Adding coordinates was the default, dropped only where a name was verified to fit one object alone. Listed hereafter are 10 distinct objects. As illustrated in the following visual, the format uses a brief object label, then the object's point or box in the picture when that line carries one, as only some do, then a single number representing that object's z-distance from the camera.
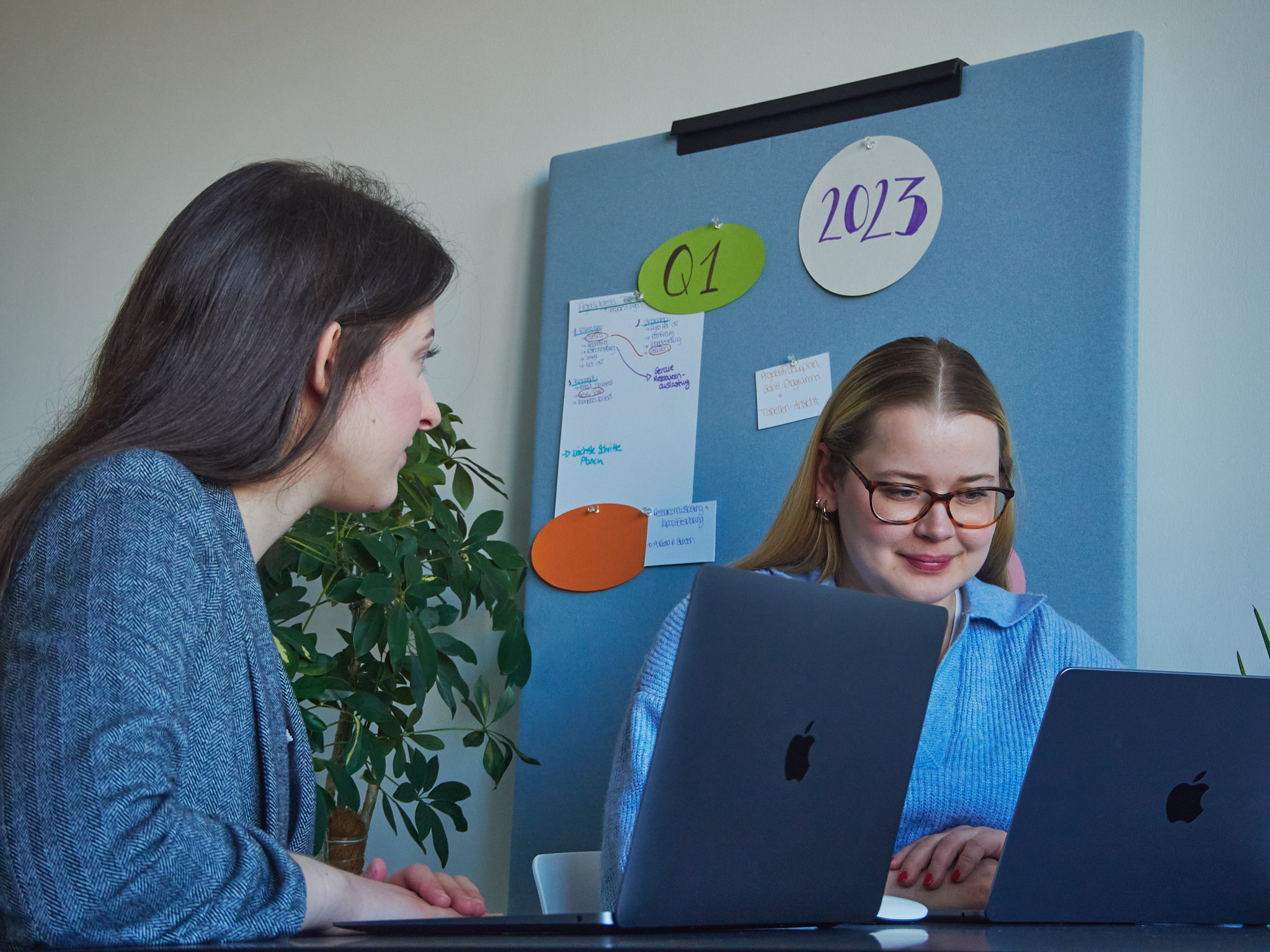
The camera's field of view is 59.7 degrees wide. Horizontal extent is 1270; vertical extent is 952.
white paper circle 1.78
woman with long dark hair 0.74
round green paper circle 1.93
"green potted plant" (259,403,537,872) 1.72
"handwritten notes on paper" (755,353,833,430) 1.83
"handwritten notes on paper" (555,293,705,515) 1.96
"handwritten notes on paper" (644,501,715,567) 1.90
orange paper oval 1.96
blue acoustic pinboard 1.61
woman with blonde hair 1.41
